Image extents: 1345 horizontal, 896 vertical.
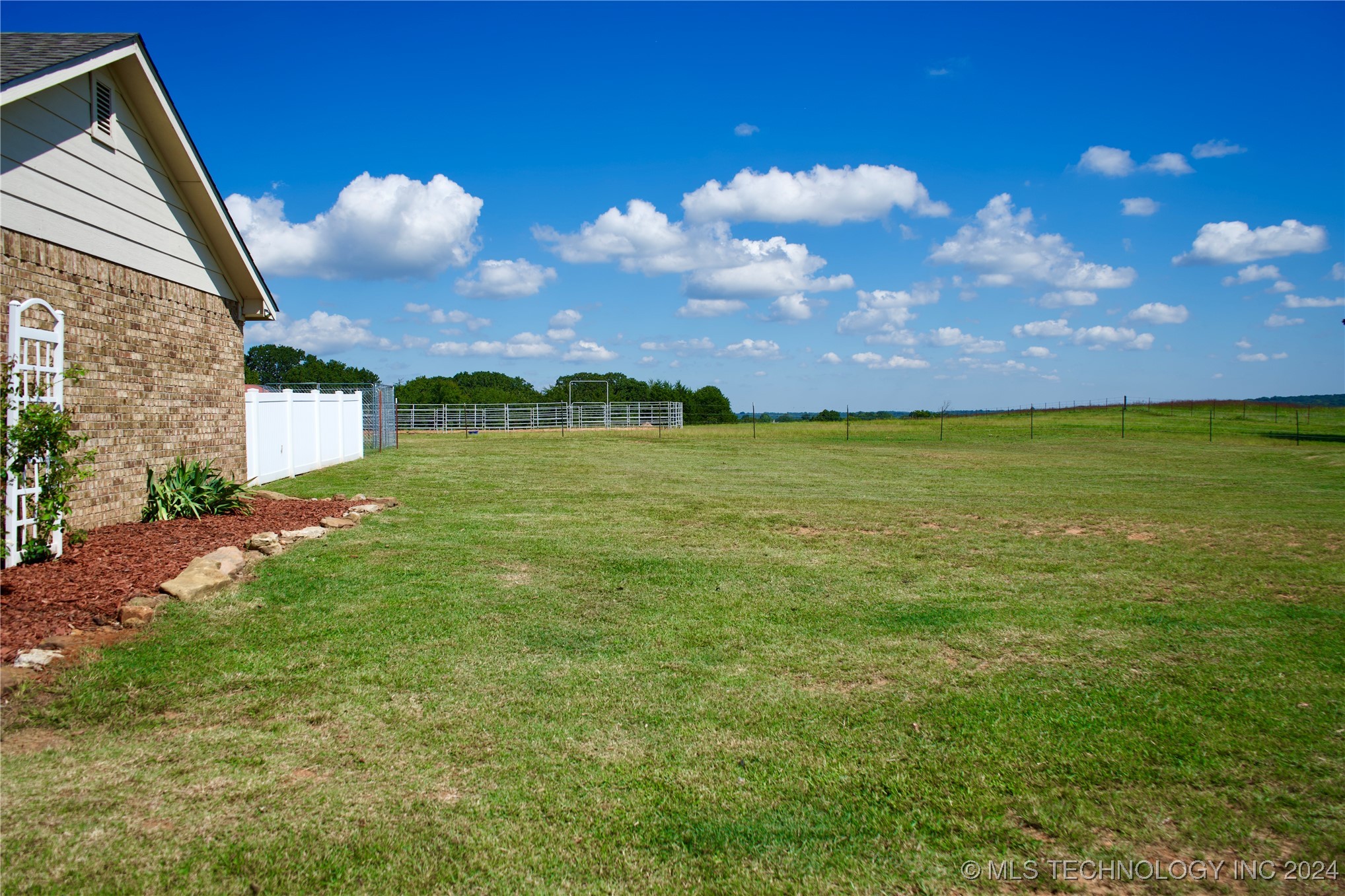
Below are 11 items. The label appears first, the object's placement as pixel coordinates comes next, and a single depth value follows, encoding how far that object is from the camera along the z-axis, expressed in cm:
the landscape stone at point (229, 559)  668
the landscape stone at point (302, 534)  821
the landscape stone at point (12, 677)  410
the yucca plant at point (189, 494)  881
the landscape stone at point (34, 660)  434
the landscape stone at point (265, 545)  763
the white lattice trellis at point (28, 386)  584
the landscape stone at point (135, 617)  523
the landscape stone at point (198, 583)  588
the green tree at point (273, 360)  9638
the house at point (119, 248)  716
